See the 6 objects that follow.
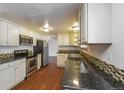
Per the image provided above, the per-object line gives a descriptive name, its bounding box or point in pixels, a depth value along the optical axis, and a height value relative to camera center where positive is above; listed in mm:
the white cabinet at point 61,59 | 4071 -771
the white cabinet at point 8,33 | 2017 +342
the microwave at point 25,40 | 2692 +197
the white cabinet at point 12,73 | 1785 -788
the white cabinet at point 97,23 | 1085 +333
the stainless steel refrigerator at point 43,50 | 3918 -308
